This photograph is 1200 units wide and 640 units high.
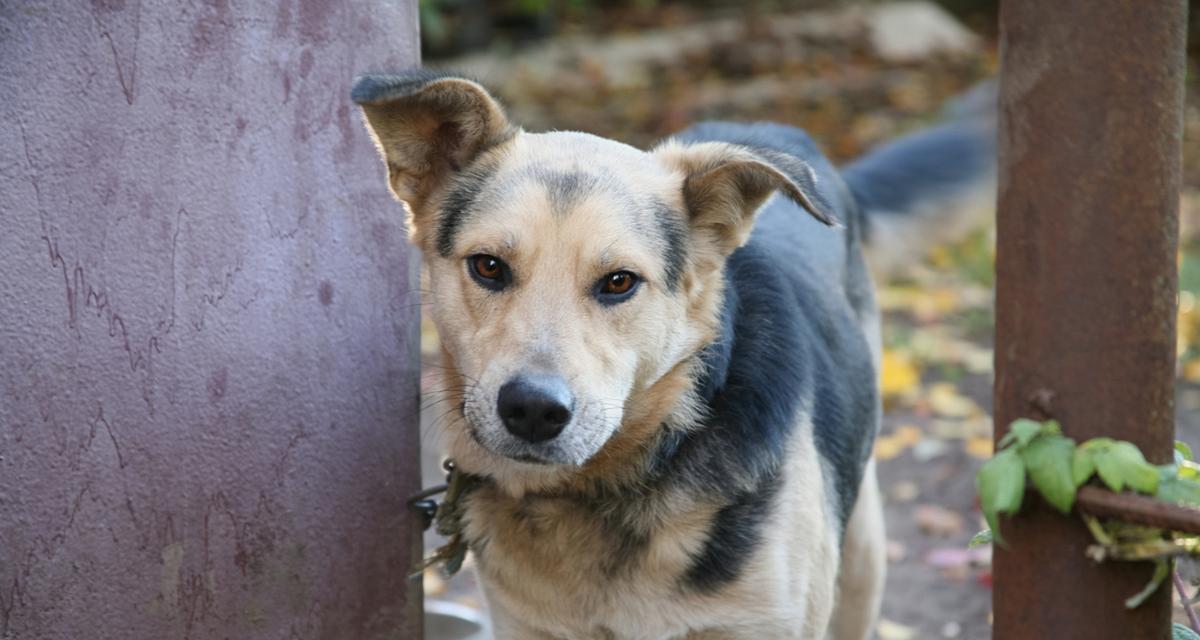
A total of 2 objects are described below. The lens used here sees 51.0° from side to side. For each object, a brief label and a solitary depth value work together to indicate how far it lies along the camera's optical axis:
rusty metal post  1.87
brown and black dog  2.65
